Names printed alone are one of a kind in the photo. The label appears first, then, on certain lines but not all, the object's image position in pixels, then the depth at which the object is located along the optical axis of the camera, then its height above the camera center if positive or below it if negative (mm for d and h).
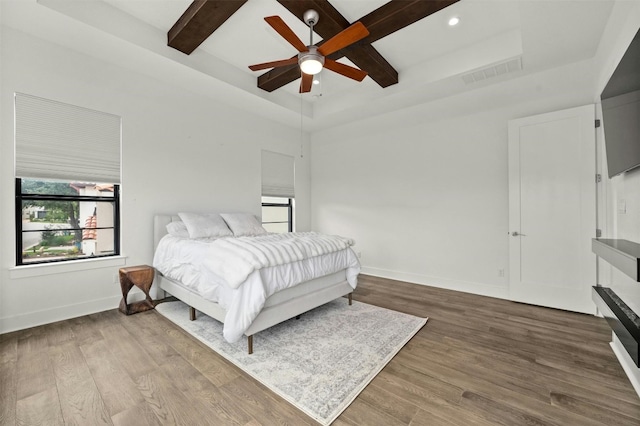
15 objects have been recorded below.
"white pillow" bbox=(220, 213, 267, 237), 4102 -157
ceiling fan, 2160 +1437
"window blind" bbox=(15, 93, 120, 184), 2797 +802
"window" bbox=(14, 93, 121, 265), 2828 +372
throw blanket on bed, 2291 -364
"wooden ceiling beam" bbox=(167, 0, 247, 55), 2481 +1887
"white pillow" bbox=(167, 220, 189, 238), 3605 -200
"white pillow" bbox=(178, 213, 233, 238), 3652 -158
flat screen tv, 1672 +681
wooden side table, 3160 -808
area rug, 1836 -1167
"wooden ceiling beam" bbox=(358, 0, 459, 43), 2455 +1858
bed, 2273 -762
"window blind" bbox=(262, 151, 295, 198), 5191 +768
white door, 3195 +51
